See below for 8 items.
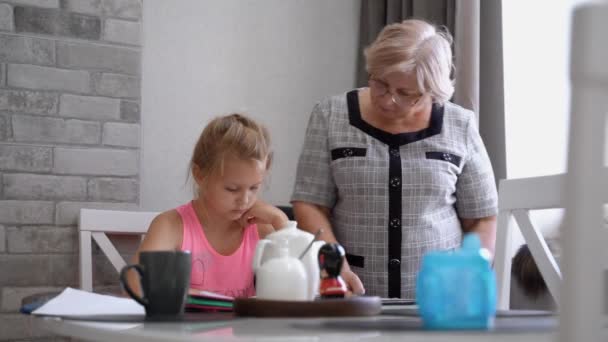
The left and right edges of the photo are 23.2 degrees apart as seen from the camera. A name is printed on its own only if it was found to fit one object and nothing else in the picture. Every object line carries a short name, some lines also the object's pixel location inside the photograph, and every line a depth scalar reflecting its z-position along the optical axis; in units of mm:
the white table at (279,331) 1952
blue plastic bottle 2120
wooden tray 2329
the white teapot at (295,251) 2460
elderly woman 3260
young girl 3020
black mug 2336
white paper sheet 2364
